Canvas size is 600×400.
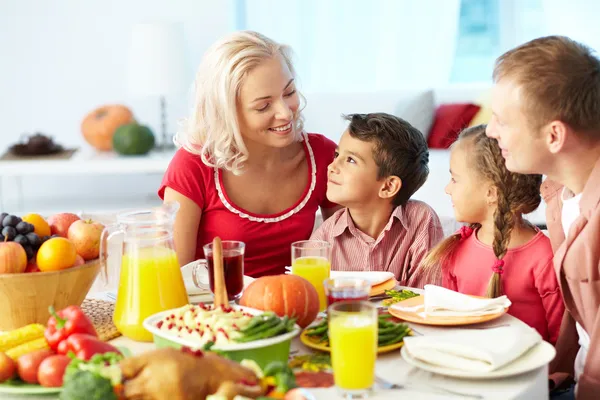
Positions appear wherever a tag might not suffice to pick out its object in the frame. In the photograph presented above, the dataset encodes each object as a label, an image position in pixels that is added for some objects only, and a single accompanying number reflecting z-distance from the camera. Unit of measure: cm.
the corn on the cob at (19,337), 216
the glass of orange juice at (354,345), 196
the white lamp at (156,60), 596
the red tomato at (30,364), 203
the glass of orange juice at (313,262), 244
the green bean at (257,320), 204
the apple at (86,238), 241
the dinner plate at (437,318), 228
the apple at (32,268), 235
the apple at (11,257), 229
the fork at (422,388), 199
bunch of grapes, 236
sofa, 613
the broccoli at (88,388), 178
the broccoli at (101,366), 183
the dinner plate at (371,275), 253
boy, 300
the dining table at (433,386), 199
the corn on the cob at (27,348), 210
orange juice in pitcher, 227
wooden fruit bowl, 230
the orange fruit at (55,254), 233
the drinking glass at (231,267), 237
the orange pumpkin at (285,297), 218
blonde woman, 301
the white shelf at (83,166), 581
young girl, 267
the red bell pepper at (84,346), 198
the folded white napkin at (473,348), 205
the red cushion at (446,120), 611
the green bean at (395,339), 218
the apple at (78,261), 238
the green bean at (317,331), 221
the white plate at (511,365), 203
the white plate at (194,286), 253
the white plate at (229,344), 200
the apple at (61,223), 250
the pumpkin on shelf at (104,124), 621
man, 238
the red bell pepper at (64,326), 206
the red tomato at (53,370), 200
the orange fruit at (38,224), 245
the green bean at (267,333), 202
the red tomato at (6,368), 204
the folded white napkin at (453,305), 232
